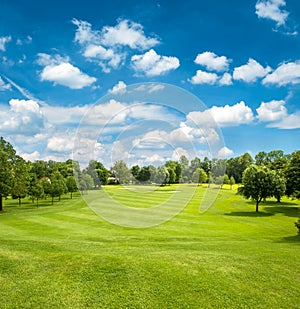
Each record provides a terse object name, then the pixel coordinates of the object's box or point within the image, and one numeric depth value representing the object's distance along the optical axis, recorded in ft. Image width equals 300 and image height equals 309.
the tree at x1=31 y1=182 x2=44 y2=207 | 146.00
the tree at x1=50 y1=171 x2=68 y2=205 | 156.01
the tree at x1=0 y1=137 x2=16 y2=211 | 122.42
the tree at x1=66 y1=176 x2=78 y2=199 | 187.62
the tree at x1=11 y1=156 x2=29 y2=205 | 134.12
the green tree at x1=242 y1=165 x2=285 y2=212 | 128.47
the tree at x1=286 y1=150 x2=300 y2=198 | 135.17
